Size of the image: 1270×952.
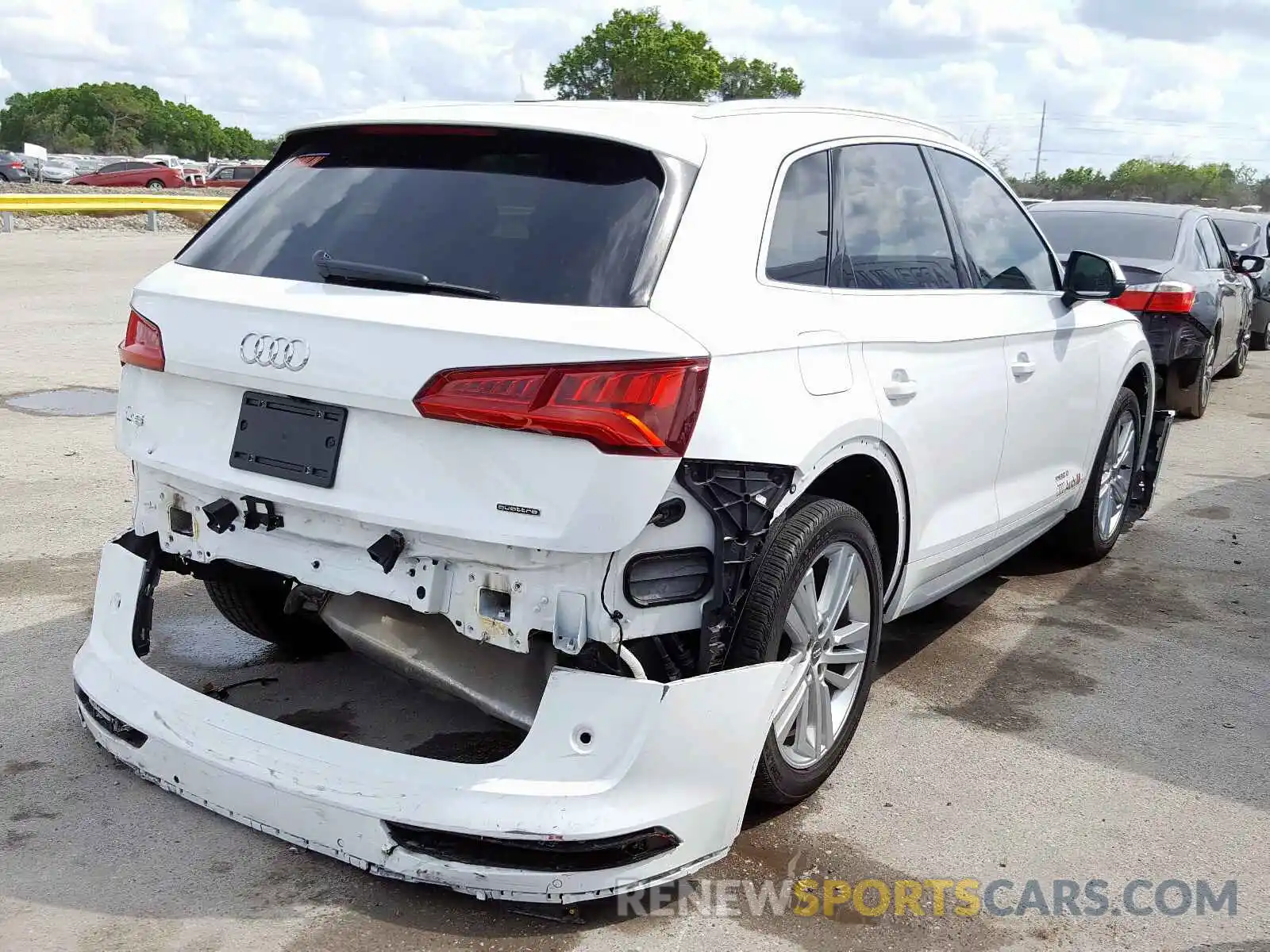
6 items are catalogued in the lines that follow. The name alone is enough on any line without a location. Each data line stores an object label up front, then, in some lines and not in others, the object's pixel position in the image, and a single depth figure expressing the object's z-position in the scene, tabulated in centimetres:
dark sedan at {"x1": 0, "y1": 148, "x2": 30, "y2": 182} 4609
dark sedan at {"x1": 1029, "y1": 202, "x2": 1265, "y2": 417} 920
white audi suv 286
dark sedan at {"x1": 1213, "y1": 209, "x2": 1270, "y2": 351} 1513
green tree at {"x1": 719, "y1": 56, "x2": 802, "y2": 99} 10262
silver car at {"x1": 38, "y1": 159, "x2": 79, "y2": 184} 5144
